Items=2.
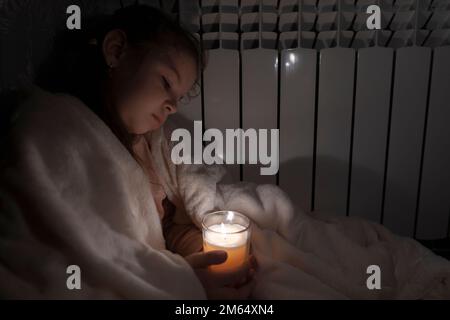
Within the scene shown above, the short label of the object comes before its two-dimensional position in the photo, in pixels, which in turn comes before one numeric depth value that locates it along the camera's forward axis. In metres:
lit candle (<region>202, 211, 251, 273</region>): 0.89
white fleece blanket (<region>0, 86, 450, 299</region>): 0.74
